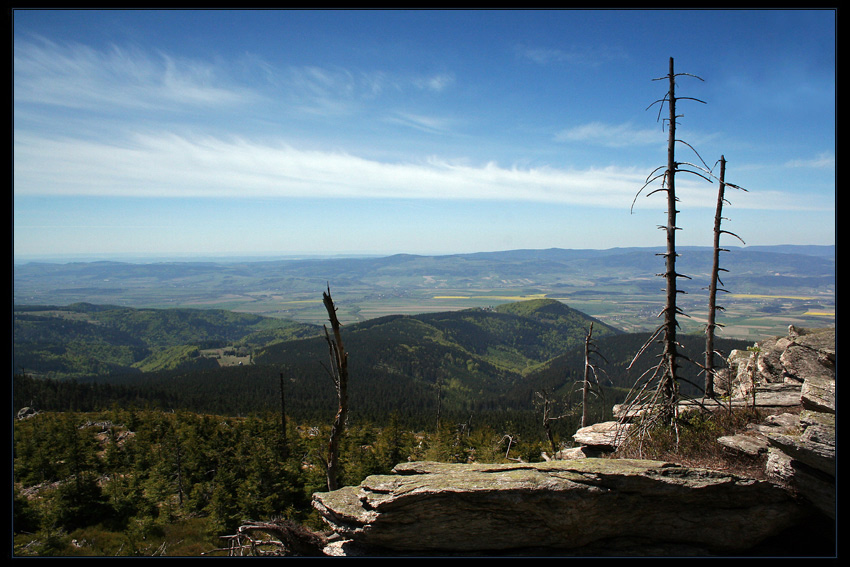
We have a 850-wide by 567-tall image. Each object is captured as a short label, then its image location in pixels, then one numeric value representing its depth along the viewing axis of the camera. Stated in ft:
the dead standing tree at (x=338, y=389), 41.04
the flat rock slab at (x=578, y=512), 25.67
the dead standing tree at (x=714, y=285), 49.00
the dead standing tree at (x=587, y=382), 64.85
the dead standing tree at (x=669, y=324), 32.35
